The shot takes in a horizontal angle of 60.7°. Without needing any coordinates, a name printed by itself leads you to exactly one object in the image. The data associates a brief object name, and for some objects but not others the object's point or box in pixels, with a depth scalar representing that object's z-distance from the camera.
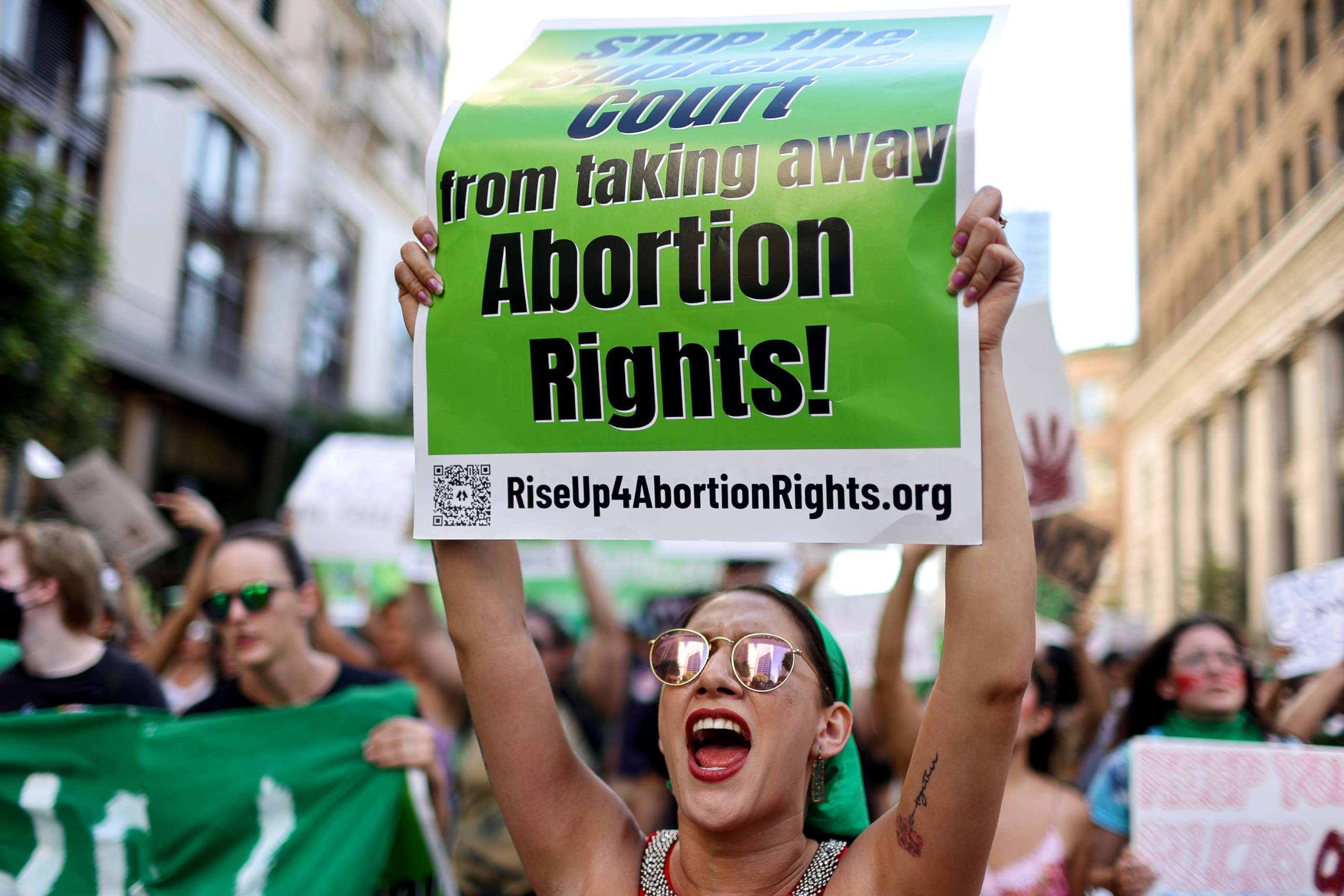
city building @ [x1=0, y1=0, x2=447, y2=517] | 13.97
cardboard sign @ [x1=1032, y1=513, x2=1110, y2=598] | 5.41
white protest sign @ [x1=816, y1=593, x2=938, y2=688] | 6.88
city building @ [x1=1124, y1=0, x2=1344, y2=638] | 9.18
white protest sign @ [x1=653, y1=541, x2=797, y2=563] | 5.32
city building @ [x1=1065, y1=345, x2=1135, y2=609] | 55.94
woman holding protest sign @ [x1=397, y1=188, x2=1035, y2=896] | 1.67
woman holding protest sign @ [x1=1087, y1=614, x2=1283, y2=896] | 3.28
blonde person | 3.23
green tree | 7.11
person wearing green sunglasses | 3.24
